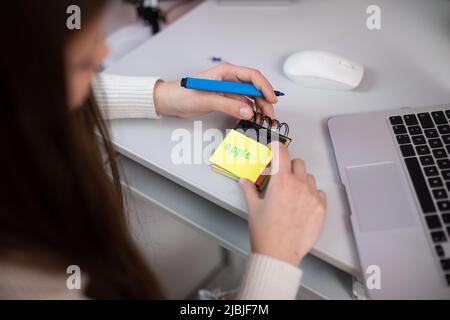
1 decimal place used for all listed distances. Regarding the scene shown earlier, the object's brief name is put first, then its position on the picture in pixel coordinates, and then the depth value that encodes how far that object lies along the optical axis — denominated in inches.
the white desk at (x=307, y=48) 22.6
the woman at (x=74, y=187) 13.5
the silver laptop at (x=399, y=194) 18.4
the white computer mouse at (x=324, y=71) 25.8
